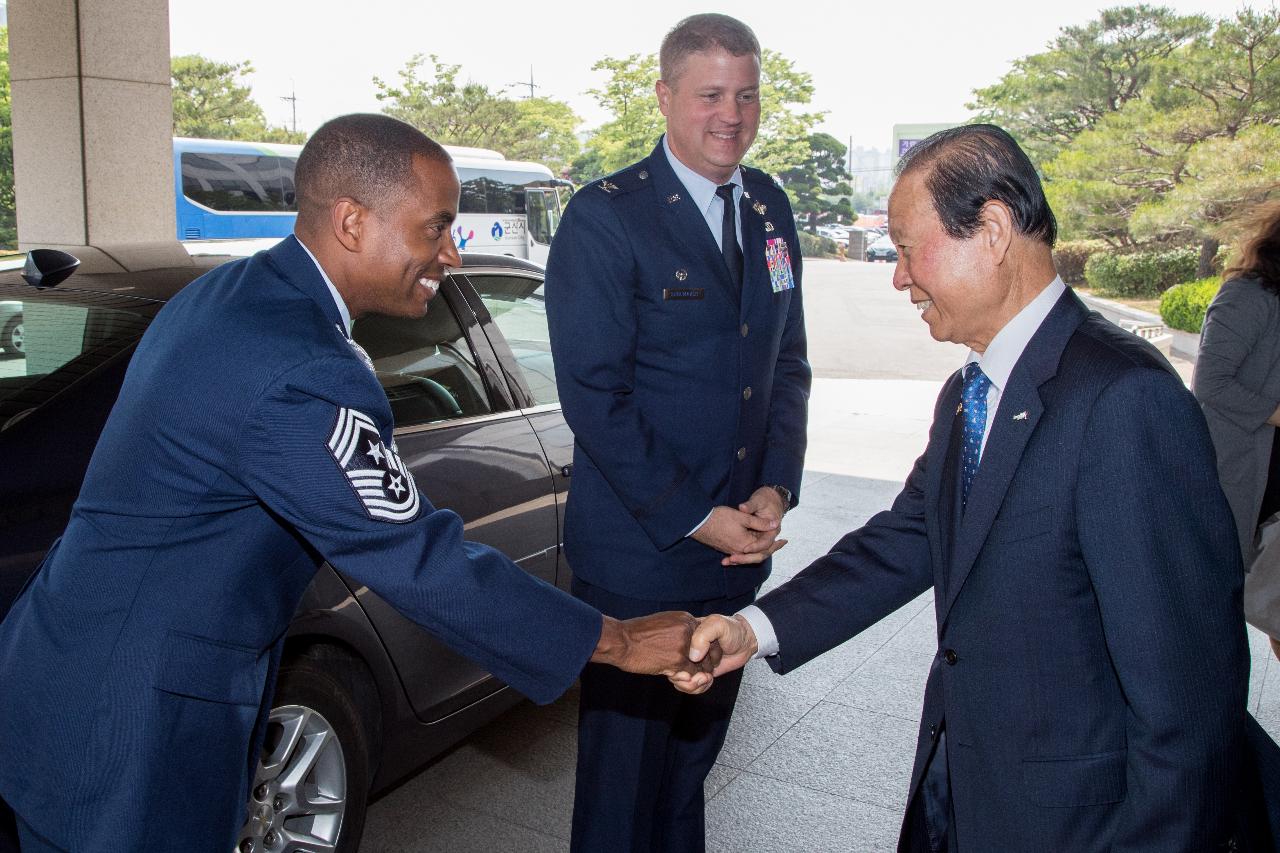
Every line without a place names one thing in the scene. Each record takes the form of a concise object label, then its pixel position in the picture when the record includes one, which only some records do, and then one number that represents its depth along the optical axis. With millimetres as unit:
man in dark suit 1433
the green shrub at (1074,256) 28422
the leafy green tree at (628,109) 41312
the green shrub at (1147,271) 24609
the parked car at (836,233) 57062
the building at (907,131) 80306
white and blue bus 21672
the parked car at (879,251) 50244
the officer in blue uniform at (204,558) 1558
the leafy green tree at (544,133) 46500
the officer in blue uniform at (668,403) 2566
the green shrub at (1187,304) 16391
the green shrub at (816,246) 52750
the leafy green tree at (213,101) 42125
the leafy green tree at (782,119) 43625
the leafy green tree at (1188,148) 17656
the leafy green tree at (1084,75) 30031
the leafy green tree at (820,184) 56188
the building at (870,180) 157875
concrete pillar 8453
